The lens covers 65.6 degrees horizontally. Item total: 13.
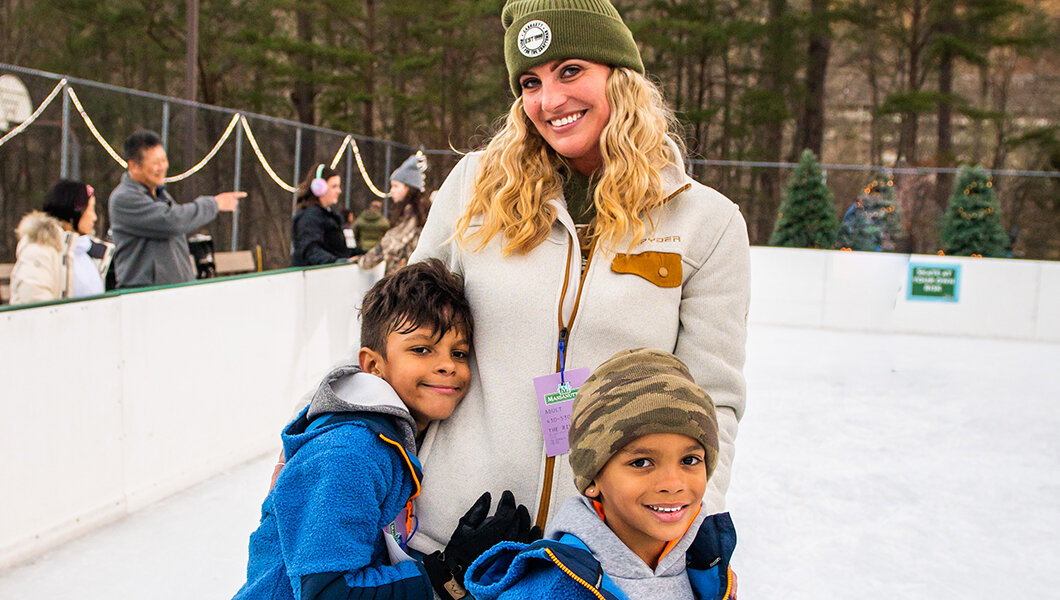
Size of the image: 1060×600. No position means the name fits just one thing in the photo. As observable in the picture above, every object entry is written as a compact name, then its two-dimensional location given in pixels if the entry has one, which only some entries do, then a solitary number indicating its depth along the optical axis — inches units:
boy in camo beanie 41.2
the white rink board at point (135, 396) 103.0
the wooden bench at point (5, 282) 221.3
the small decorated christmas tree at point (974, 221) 375.6
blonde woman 48.3
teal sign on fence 347.3
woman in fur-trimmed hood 142.8
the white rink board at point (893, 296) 337.1
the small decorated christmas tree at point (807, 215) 397.1
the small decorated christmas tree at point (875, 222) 387.9
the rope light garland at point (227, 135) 242.7
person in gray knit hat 214.2
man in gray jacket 155.5
